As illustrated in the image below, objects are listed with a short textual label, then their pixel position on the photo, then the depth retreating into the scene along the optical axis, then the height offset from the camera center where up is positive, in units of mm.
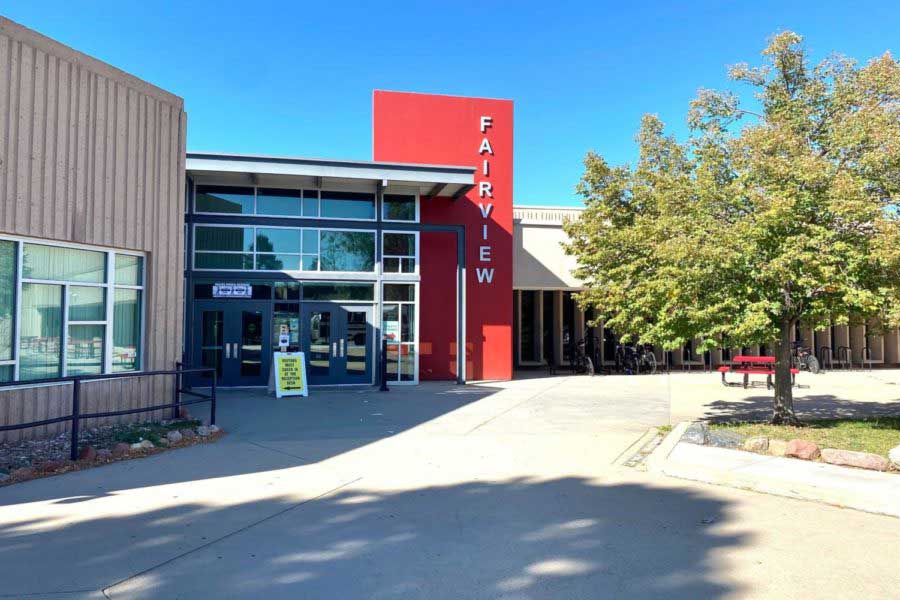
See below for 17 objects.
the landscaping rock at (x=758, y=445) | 8039 -1428
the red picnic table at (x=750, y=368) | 16538 -951
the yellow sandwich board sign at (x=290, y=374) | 14914 -962
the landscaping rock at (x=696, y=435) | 8508 -1387
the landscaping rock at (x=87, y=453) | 7777 -1482
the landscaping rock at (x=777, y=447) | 7887 -1430
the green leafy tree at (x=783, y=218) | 8758 +1720
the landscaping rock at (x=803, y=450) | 7617 -1410
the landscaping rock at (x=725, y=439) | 8474 -1435
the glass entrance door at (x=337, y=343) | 17031 -258
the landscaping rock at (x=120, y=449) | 8070 -1486
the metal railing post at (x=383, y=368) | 16062 -890
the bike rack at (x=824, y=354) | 26281 -847
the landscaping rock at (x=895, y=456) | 7088 -1393
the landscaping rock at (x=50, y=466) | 7231 -1531
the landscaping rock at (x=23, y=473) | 6879 -1532
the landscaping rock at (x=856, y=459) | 7169 -1448
